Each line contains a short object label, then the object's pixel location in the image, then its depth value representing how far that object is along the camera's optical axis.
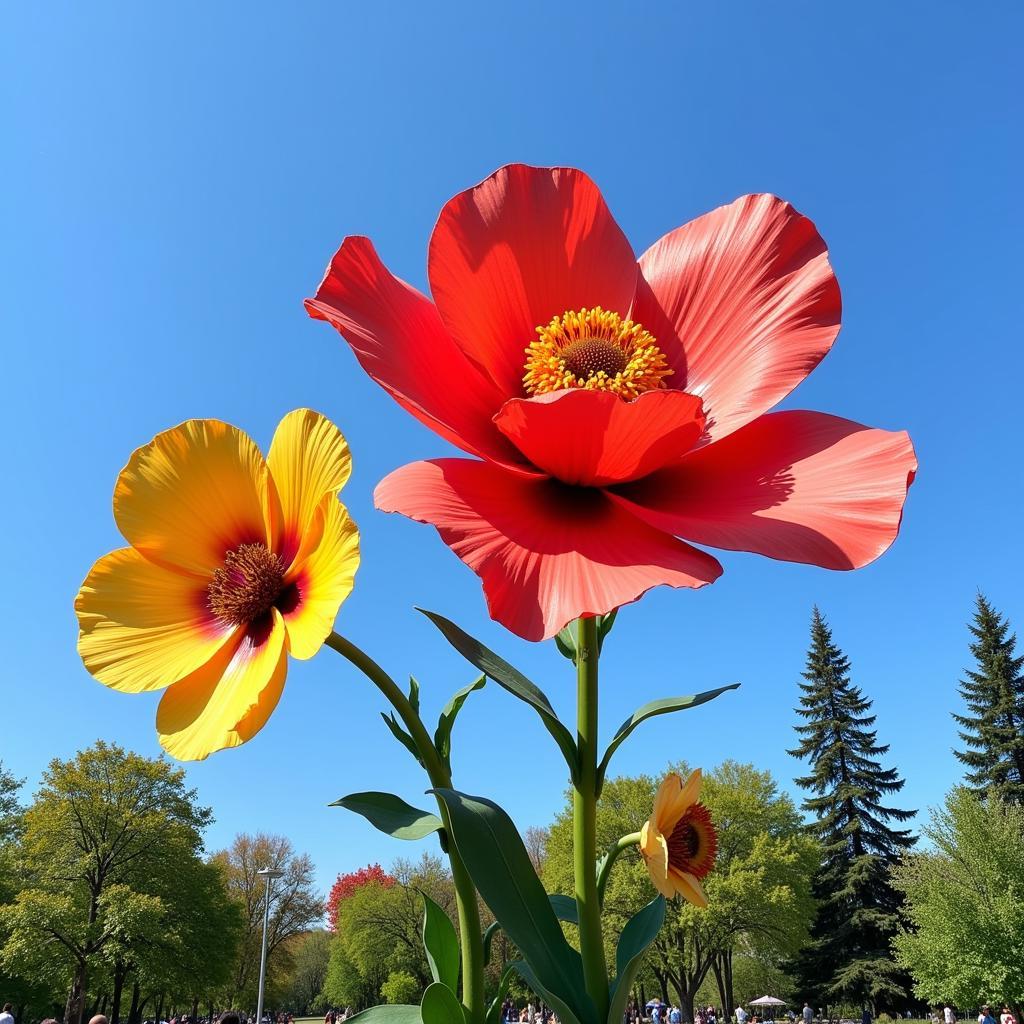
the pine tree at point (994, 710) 40.31
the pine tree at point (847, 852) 35.38
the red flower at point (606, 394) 0.77
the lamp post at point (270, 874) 21.56
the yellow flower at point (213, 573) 0.83
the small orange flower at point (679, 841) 0.98
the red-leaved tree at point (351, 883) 52.47
